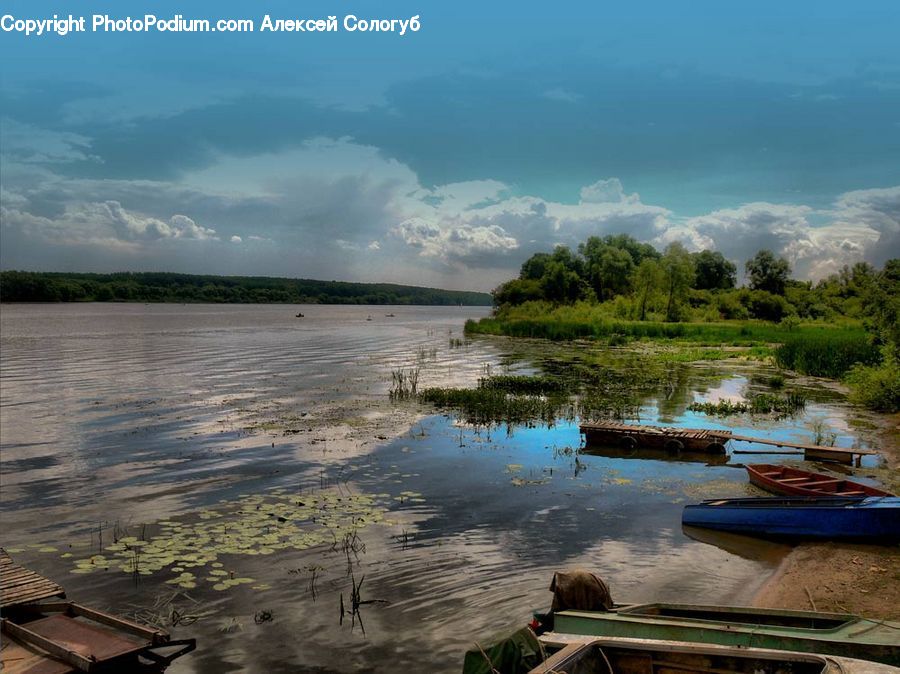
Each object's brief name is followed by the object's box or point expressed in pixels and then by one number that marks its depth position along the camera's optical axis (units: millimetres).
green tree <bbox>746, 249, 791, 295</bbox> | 119125
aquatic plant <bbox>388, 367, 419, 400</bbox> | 32344
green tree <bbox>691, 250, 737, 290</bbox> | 136375
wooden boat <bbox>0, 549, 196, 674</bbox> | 7395
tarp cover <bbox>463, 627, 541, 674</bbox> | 7445
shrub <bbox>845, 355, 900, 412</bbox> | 29750
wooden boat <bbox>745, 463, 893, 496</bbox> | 16062
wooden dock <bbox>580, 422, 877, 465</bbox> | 22109
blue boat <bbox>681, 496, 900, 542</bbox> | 13508
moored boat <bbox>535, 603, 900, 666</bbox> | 7910
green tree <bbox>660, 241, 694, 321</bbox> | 89875
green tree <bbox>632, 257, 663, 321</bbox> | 89188
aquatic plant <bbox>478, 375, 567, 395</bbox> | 33938
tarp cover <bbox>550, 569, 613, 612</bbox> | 9156
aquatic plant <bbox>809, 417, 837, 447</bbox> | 23031
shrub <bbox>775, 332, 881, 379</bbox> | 40688
